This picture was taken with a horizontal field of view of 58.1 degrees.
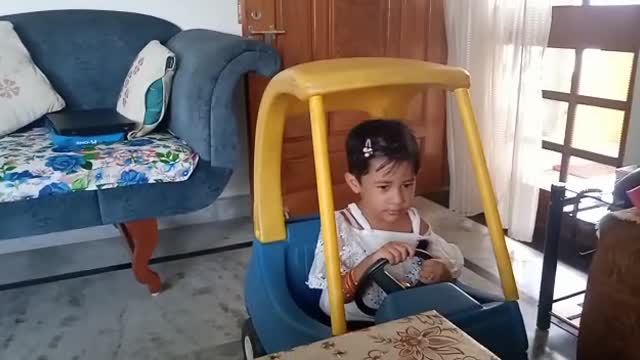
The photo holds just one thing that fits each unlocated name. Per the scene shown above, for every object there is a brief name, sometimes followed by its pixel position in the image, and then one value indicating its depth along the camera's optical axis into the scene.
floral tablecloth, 0.76
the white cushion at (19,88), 1.96
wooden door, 2.40
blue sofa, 1.75
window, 2.01
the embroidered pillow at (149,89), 1.96
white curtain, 2.27
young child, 1.27
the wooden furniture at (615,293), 1.22
